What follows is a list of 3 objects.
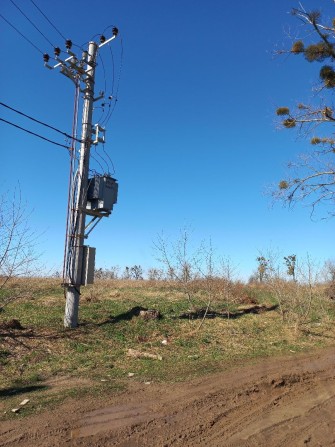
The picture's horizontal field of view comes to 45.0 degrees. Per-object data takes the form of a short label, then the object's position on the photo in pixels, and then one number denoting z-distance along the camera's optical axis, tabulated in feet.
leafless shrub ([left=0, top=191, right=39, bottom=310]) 32.53
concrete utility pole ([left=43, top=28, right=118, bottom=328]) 39.63
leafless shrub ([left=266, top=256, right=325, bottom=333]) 50.90
